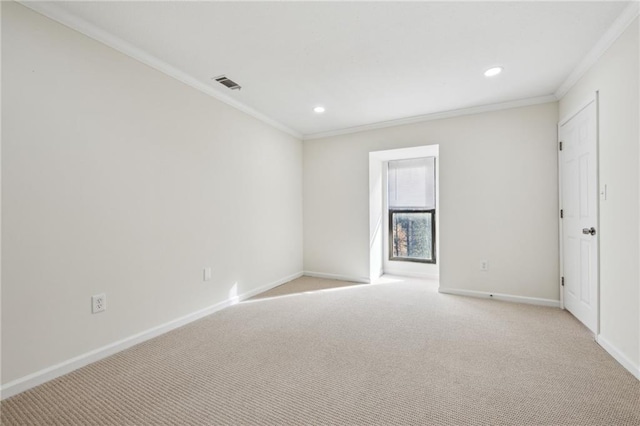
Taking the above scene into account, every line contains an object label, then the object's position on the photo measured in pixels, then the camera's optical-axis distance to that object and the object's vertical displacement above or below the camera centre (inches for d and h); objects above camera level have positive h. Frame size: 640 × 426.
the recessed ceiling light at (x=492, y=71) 101.7 +51.8
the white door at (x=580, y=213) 93.4 -1.6
